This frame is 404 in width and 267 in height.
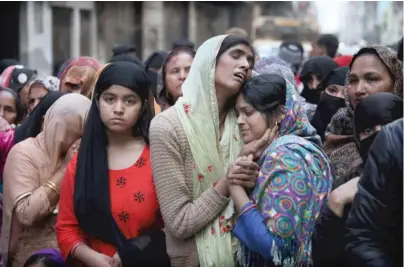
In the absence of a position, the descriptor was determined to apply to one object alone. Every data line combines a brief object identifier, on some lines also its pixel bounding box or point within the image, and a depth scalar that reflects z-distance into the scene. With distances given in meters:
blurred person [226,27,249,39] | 7.31
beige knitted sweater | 2.96
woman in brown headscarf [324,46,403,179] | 3.33
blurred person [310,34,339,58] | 8.07
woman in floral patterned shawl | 2.69
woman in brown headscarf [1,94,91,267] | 3.57
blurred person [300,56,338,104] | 5.65
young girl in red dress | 3.21
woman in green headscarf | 2.97
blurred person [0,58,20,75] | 7.76
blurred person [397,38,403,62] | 2.56
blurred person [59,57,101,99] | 4.79
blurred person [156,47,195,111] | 4.53
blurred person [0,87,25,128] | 5.19
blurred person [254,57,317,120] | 4.70
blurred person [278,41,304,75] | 8.09
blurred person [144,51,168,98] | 7.04
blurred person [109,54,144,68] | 5.99
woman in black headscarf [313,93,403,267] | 2.57
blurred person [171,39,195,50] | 8.19
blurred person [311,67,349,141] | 4.36
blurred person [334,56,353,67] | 5.78
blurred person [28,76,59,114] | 5.52
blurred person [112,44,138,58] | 8.34
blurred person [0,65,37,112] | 6.23
